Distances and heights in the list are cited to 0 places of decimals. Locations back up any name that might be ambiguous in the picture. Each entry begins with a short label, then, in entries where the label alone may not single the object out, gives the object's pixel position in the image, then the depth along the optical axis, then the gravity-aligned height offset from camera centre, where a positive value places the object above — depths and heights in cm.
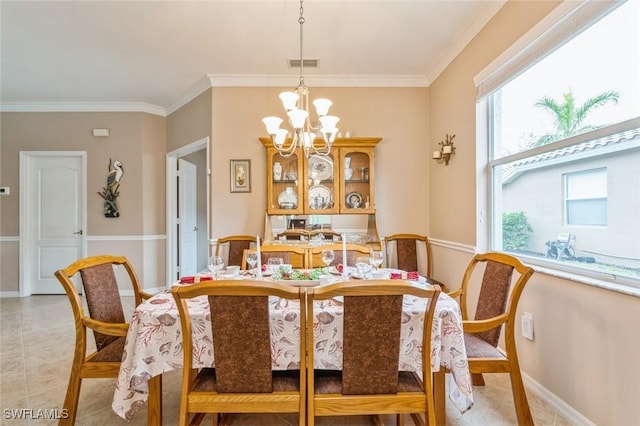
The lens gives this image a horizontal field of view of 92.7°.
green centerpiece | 179 -37
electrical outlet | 199 -74
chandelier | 197 +63
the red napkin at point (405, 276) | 178 -37
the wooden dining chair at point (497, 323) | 151 -56
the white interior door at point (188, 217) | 476 -5
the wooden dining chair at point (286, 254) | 243 -33
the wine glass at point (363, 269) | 183 -34
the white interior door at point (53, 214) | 447 +0
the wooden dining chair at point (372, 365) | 114 -59
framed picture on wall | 362 +46
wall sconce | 302 +63
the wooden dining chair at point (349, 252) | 236 -31
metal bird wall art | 438 +35
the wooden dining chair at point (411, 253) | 347 -45
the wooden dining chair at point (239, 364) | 115 -59
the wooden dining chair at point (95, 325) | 151 -56
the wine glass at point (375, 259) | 191 -28
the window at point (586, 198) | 158 +8
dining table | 132 -57
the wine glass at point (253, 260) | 192 -29
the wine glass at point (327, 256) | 196 -27
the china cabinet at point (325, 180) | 340 +38
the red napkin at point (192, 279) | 174 -38
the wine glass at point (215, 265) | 190 -32
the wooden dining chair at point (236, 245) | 327 -34
